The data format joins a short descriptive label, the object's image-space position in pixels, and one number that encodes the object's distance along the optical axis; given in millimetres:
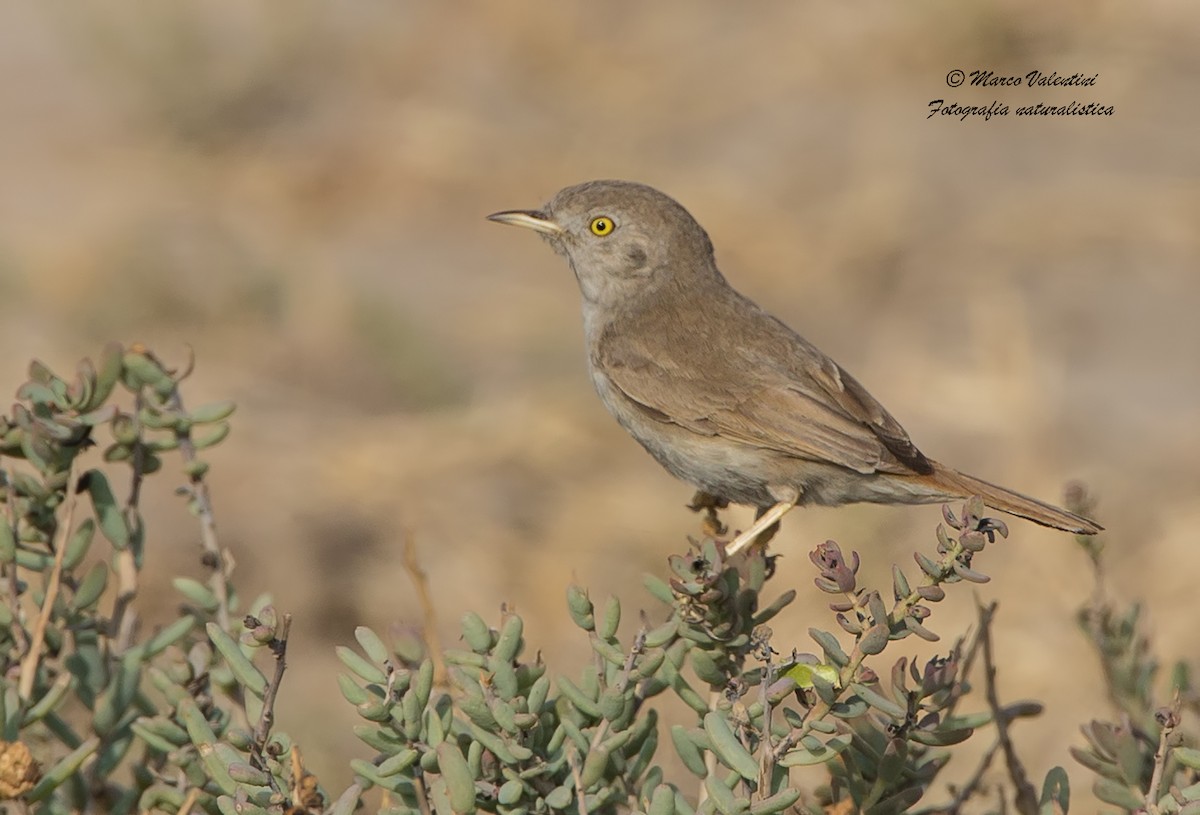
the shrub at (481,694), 4992
